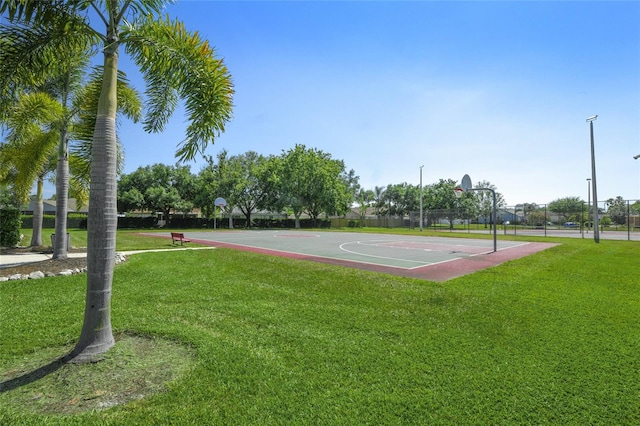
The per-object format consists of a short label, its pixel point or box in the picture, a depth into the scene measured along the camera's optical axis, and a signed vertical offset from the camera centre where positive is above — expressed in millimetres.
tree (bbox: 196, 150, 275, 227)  46031 +4829
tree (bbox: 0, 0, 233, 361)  3873 +1808
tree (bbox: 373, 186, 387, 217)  79725 +4844
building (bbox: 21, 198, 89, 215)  57844 +2010
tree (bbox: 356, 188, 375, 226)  79000 +5114
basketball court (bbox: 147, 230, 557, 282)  10660 -1429
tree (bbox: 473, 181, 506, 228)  68025 +4173
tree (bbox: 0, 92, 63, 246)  9266 +2434
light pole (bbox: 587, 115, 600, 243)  21112 +3044
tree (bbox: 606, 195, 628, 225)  30997 +700
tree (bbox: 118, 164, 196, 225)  45344 +4092
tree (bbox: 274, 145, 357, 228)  47000 +4794
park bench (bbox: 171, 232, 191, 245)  17166 -1017
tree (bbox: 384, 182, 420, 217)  71000 +4702
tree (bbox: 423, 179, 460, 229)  63212 +4146
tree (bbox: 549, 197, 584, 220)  31047 +1089
